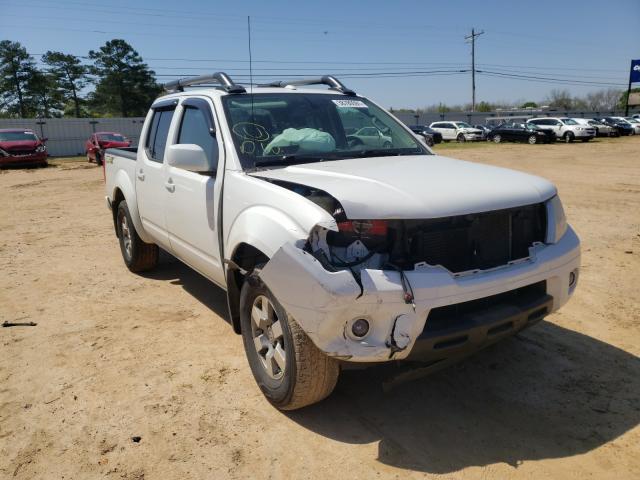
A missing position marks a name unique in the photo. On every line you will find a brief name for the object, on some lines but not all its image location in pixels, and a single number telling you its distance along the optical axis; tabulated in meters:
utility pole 63.42
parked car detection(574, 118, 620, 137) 36.75
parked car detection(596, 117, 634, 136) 38.94
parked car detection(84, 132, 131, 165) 23.83
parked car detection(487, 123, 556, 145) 31.36
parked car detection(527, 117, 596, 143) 31.80
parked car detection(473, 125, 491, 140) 36.27
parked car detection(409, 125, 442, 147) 35.36
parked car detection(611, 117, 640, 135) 40.22
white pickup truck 2.46
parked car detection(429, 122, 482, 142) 36.56
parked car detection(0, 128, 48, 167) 21.22
